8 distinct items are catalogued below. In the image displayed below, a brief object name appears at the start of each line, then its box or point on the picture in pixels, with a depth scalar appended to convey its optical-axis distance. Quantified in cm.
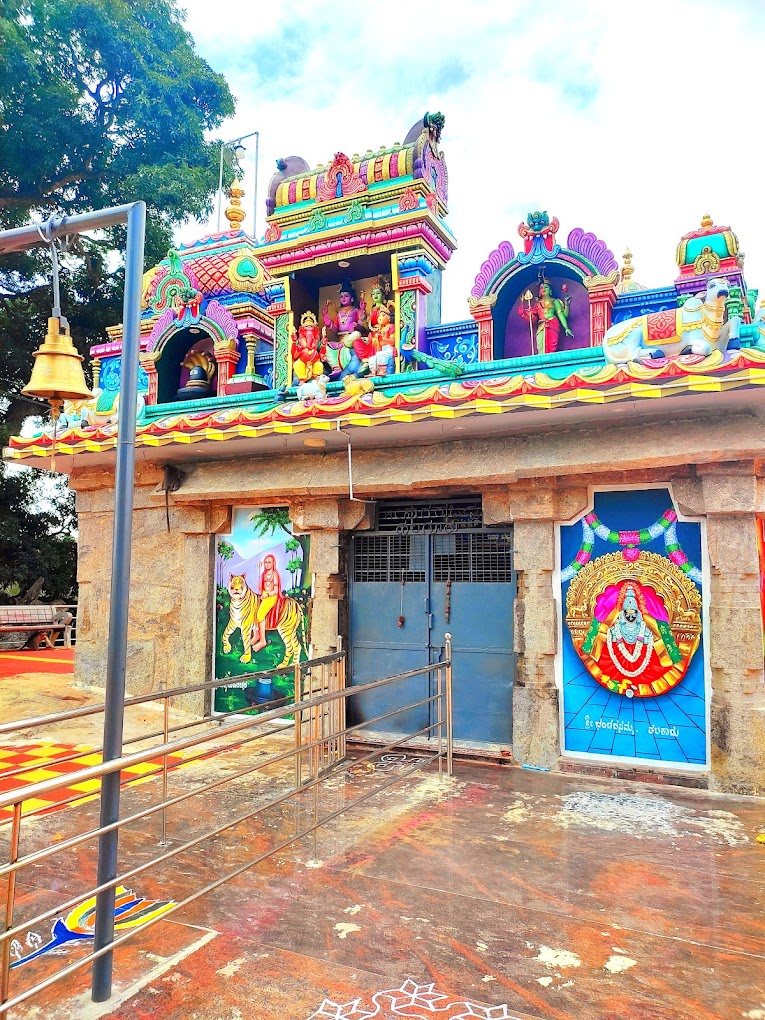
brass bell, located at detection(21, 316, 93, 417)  326
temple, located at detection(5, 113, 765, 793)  542
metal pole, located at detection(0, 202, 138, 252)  298
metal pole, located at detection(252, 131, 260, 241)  1035
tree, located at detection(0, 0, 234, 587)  1493
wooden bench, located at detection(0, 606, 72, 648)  1346
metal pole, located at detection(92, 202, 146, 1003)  259
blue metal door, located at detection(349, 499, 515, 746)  650
